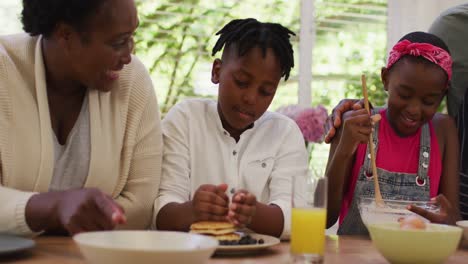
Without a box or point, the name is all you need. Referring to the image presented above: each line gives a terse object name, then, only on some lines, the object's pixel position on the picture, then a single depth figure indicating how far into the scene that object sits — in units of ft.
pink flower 9.50
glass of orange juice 5.44
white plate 5.63
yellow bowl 5.51
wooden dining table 5.39
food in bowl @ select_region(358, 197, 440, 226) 6.28
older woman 6.25
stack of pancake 5.88
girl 7.25
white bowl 4.75
